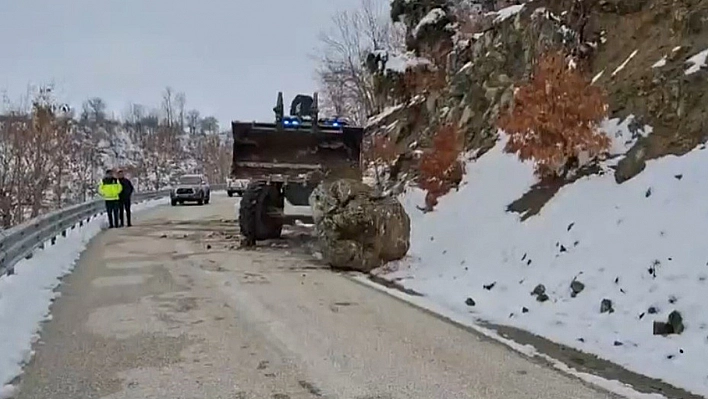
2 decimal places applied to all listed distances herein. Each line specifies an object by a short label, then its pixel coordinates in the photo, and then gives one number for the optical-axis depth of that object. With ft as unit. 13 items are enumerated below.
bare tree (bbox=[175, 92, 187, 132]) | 326.96
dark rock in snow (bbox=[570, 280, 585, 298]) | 27.17
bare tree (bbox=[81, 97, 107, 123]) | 364.23
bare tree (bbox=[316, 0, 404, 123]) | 122.24
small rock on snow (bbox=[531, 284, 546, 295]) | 28.50
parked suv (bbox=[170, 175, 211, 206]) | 120.57
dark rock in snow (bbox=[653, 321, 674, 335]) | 21.54
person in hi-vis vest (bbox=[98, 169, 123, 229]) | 67.00
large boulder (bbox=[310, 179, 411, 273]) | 39.01
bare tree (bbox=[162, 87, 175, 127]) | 295.69
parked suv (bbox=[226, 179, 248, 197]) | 150.58
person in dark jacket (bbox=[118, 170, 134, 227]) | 69.47
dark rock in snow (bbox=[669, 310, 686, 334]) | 21.39
